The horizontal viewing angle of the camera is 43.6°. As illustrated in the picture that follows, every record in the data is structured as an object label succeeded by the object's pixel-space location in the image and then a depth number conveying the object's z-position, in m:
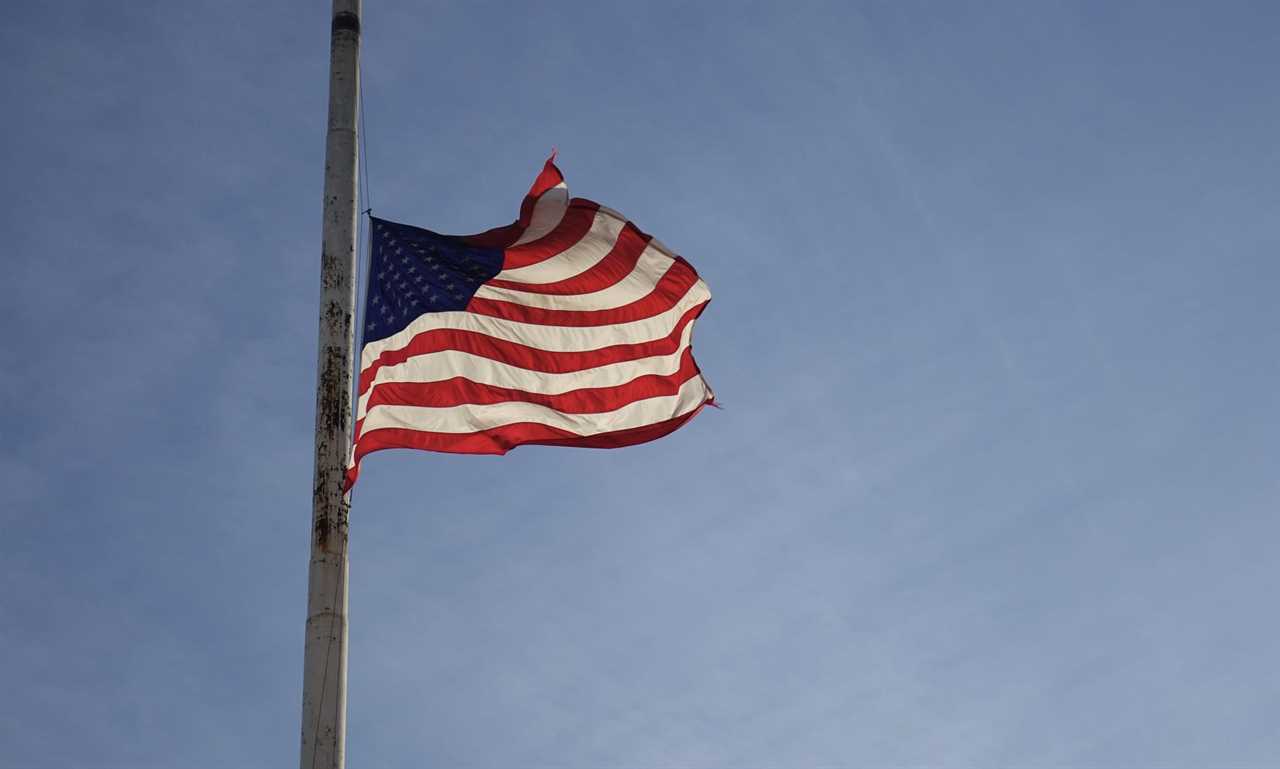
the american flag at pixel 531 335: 19.09
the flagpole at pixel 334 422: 14.60
